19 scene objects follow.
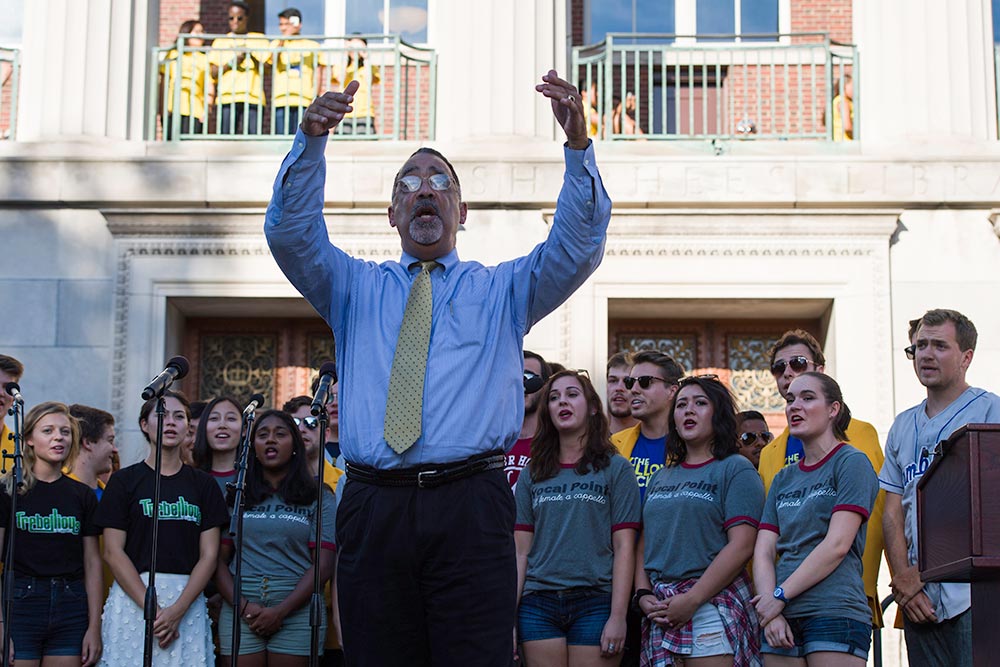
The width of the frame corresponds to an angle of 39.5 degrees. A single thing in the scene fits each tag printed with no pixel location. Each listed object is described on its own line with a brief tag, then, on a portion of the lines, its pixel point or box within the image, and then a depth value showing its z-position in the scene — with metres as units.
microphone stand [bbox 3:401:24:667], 6.38
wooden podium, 3.61
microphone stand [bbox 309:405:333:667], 5.58
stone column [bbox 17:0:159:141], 11.34
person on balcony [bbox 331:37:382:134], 11.72
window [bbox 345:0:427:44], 12.98
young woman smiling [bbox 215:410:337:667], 6.88
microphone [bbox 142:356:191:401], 5.62
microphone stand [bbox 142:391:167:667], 5.89
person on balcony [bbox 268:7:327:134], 11.91
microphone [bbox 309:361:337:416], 5.73
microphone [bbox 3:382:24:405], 6.48
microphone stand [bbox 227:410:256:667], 6.07
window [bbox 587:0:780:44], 12.80
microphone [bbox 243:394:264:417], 6.28
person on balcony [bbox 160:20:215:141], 11.95
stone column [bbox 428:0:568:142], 11.22
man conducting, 3.72
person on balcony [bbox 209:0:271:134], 11.92
